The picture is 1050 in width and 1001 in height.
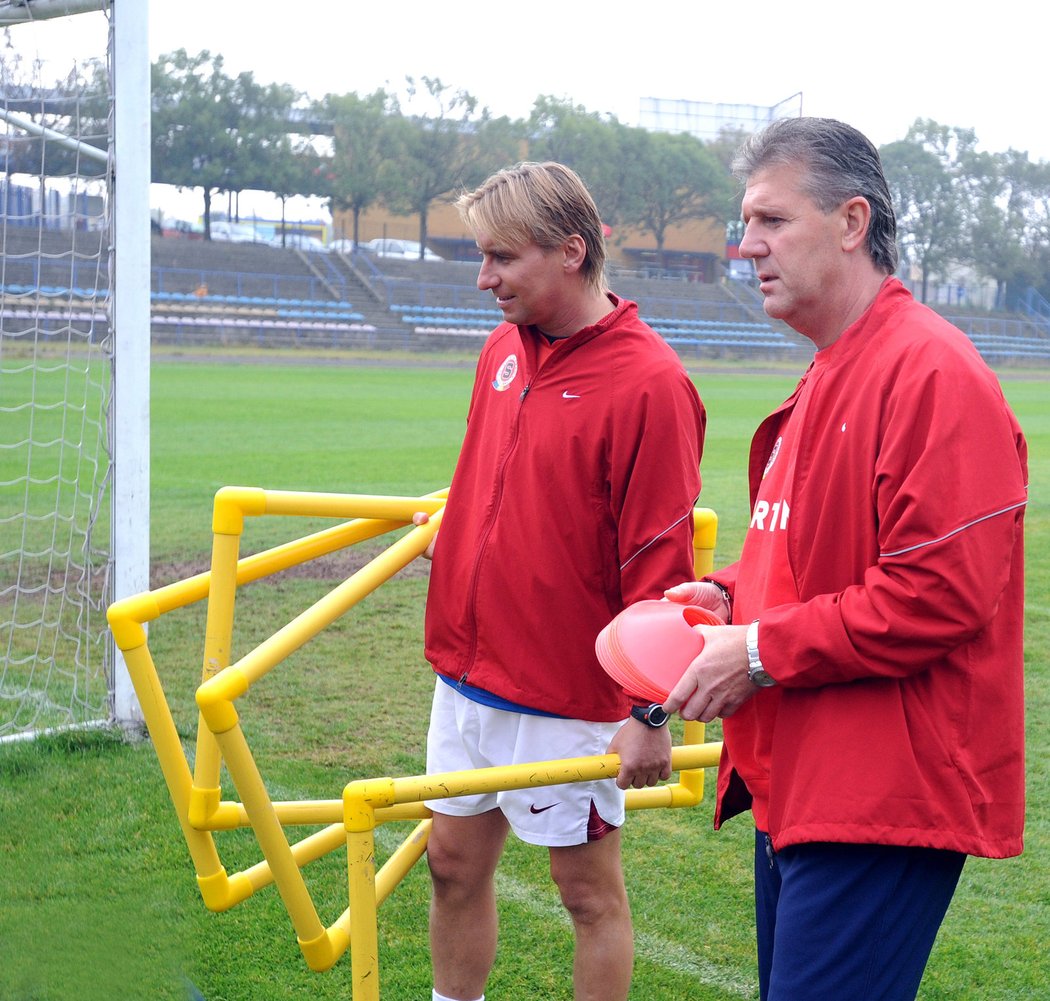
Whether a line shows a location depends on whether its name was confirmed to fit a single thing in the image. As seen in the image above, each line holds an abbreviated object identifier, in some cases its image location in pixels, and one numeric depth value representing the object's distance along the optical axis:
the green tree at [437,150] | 56.16
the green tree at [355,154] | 54.75
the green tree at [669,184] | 62.62
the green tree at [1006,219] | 68.81
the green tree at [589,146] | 61.88
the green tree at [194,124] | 50.75
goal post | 4.55
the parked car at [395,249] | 53.56
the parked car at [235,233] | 51.38
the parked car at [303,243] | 50.46
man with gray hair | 1.53
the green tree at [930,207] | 68.75
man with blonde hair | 2.23
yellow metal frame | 1.85
